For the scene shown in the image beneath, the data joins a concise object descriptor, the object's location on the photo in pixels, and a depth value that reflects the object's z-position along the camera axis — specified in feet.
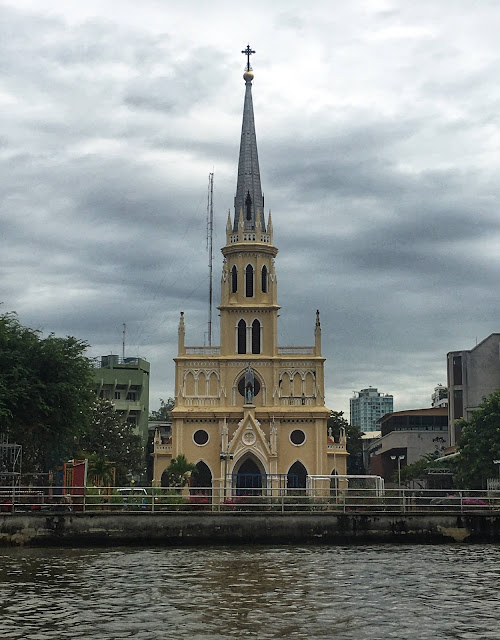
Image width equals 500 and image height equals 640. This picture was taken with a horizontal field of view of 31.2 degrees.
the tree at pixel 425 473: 306.16
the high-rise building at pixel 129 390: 404.57
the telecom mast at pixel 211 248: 330.75
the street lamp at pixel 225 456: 245.45
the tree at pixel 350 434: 357.20
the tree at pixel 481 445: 219.20
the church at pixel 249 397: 252.01
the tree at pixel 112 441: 282.15
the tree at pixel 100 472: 165.21
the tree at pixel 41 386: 146.92
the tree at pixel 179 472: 224.94
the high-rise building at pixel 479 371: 332.39
